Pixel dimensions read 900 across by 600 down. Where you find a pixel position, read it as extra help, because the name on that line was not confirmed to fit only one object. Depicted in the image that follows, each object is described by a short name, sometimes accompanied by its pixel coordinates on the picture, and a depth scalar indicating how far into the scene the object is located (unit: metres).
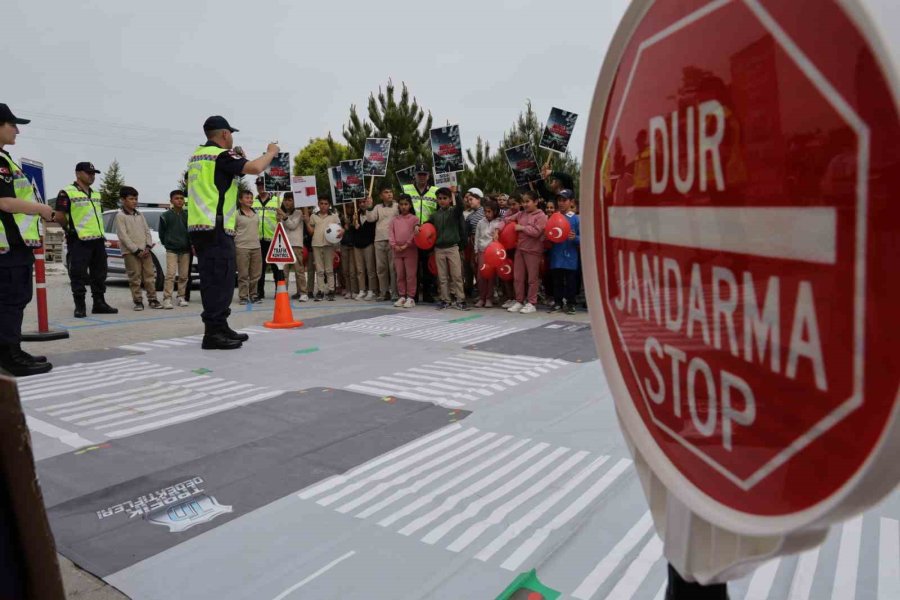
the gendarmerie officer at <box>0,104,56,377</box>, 3.95
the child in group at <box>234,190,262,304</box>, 8.97
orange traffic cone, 6.35
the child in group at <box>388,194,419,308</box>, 8.34
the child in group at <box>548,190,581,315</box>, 7.25
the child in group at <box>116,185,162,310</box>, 8.04
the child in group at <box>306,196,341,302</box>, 9.37
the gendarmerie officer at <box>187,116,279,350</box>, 4.86
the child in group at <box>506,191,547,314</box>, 7.40
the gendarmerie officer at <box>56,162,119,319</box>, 7.46
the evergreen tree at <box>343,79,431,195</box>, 23.02
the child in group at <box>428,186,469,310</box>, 7.94
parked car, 10.23
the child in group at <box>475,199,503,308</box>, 8.05
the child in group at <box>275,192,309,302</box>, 9.41
